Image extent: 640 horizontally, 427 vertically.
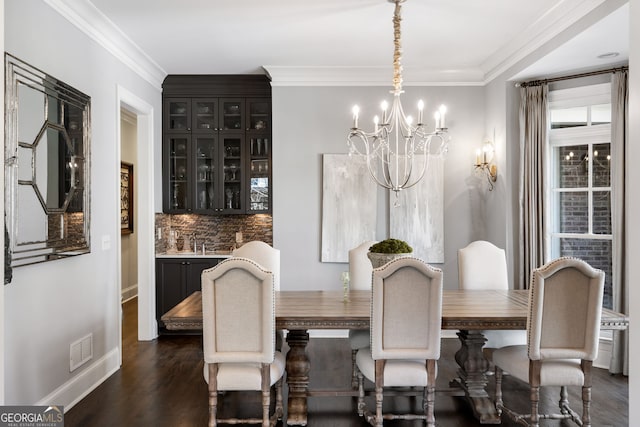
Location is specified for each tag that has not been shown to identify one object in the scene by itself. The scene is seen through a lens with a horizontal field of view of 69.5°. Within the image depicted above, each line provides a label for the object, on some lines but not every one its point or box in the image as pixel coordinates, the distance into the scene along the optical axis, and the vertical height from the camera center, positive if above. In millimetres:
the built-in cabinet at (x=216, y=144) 5395 +752
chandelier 5082 +619
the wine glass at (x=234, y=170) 5445 +446
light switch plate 3817 -284
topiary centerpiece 3084 -301
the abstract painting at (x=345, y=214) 5078 -76
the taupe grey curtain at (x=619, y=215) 3810 -81
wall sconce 4891 +461
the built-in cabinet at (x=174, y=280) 5102 -797
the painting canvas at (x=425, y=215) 5082 -93
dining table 2793 -689
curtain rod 3979 +1200
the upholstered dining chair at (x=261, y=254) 3803 -383
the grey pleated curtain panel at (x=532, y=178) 4430 +271
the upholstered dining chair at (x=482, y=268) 3793 -507
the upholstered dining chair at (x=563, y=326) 2582 -689
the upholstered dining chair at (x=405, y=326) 2615 -689
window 4164 +272
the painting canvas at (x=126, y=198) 7086 +167
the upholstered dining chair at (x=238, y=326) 2586 -670
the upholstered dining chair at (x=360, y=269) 3828 -515
